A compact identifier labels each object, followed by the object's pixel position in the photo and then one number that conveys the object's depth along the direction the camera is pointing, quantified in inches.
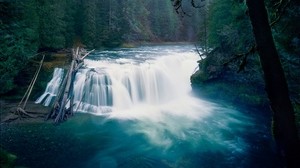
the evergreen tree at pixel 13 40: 732.7
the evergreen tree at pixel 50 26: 1071.2
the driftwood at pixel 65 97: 697.0
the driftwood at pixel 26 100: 697.6
